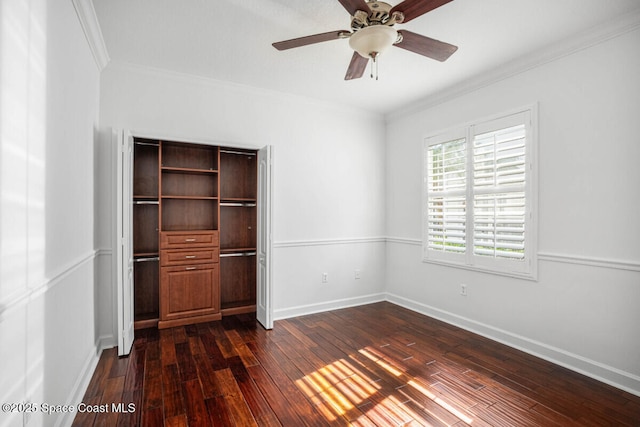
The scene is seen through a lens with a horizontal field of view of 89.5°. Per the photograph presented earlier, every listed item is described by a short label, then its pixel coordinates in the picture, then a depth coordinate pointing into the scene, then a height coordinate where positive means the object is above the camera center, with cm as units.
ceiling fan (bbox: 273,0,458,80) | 190 +118
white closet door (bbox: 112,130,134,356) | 288 -20
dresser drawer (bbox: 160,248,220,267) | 351 -49
